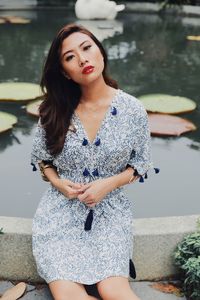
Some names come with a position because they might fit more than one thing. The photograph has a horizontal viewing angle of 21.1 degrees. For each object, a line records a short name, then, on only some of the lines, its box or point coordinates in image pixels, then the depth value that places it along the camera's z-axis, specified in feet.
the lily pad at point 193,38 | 21.21
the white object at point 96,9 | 24.54
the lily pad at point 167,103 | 12.55
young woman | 6.05
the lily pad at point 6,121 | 11.27
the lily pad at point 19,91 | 13.17
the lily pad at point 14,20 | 24.40
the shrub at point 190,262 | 6.29
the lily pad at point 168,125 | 11.25
